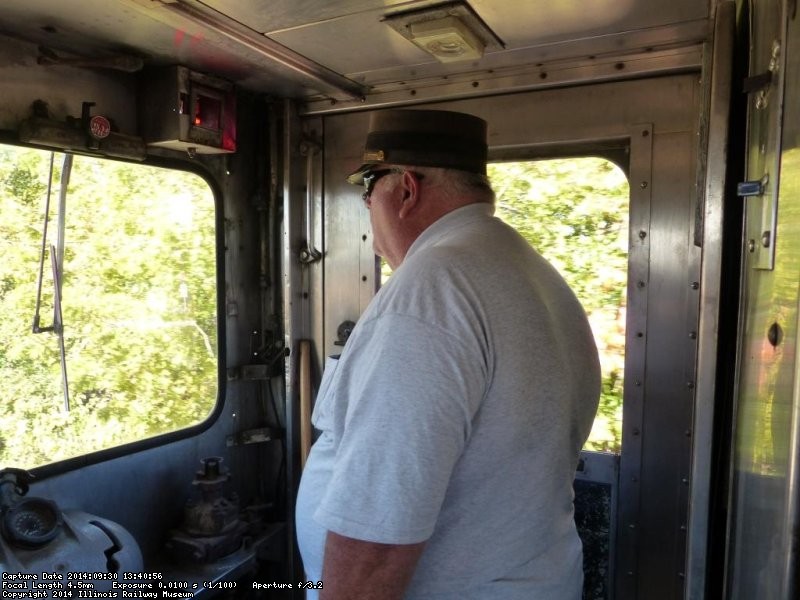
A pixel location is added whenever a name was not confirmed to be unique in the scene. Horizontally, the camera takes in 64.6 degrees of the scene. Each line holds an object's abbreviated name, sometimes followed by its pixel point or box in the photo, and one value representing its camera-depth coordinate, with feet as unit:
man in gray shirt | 3.57
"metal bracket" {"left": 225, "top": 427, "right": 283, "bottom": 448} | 10.16
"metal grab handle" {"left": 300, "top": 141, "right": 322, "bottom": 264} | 9.95
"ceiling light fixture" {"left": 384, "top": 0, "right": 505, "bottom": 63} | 6.37
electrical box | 8.14
